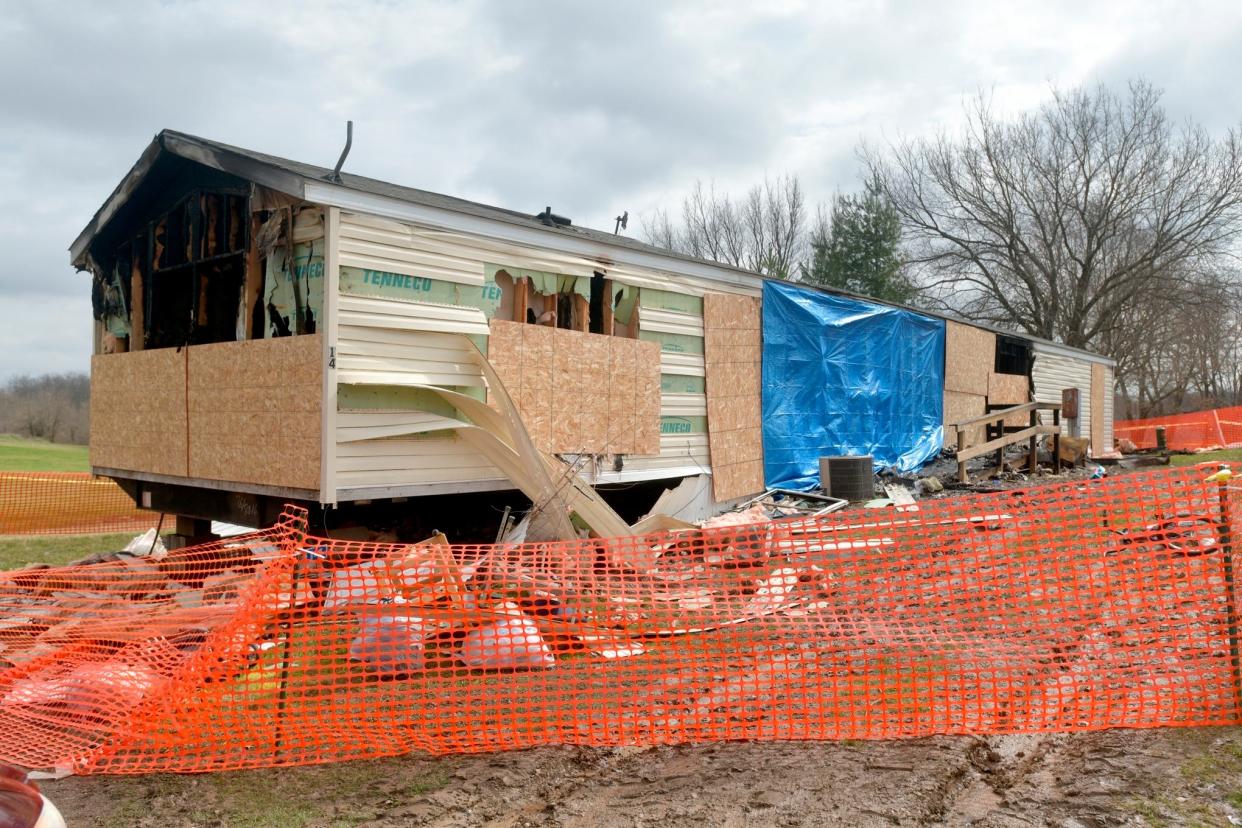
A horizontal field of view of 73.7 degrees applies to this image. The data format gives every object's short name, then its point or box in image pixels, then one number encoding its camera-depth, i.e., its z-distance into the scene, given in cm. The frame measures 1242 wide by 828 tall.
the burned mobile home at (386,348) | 664
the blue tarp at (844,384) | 1088
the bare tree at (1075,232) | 2992
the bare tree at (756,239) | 4300
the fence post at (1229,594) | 403
